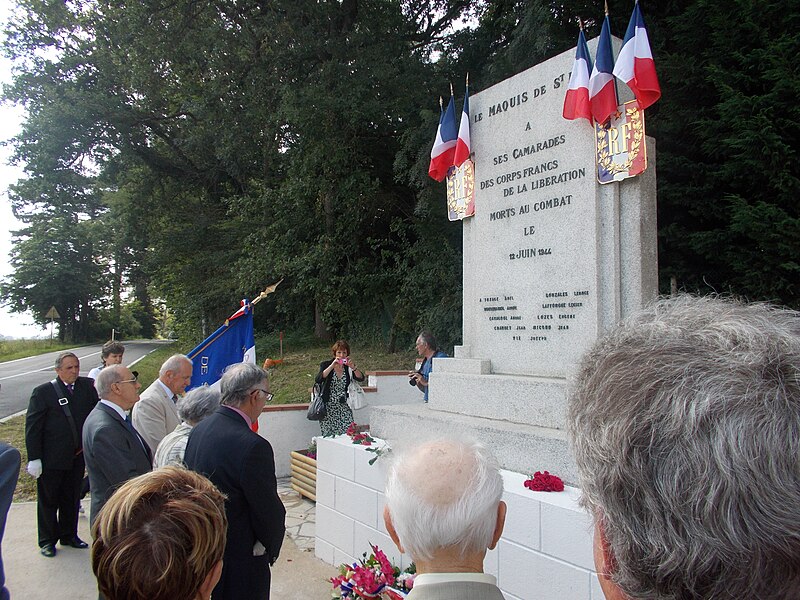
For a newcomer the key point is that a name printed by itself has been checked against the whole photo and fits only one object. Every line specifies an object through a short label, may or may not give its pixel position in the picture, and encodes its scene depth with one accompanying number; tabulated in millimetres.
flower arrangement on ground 3373
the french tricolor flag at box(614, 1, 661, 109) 3707
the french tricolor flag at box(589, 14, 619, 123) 3744
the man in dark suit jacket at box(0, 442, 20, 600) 1948
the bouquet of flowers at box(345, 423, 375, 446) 4426
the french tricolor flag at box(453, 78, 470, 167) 4812
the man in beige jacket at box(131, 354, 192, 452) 4270
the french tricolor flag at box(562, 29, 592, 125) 3805
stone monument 3648
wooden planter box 6152
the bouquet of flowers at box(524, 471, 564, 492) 2906
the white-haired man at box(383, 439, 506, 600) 1325
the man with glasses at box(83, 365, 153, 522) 3275
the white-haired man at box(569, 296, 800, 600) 785
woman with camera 6207
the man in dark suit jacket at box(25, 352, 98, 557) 4887
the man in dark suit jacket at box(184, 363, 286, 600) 2641
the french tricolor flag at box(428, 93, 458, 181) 5117
